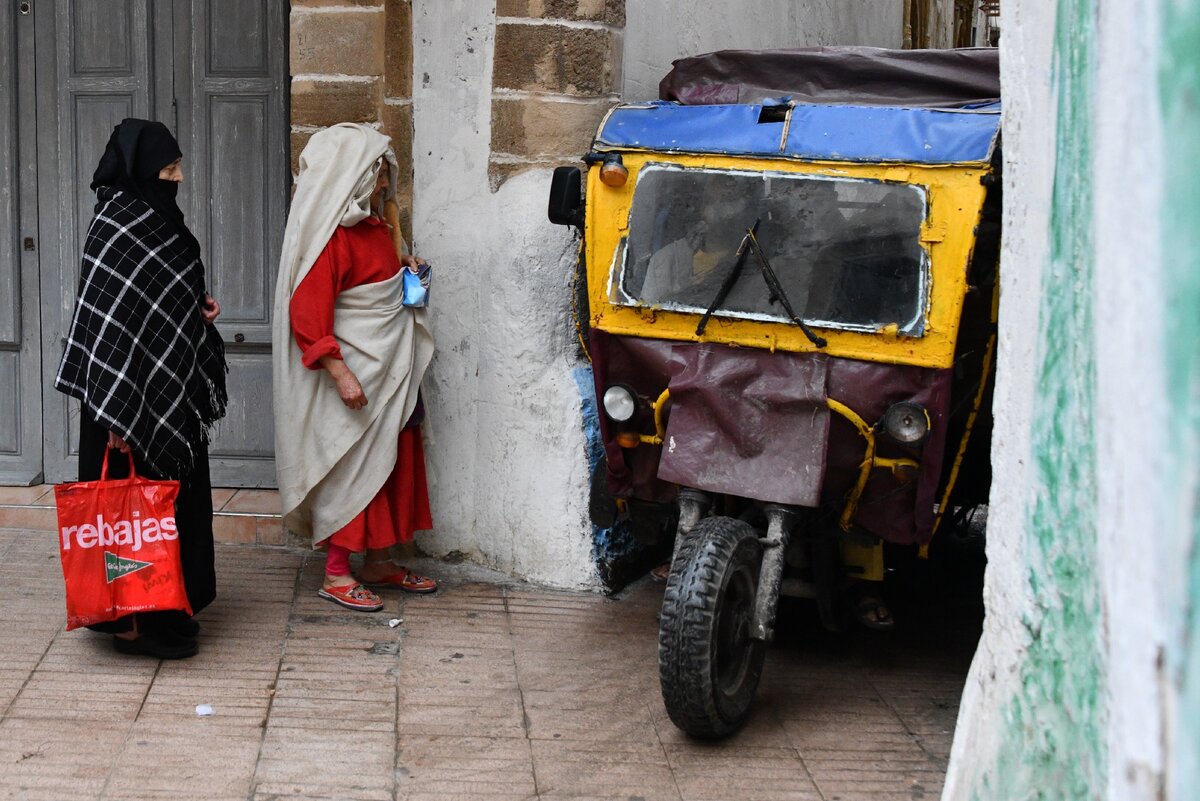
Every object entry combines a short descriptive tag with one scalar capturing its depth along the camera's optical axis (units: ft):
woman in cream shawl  16.47
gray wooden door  19.84
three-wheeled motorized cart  13.79
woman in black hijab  14.73
